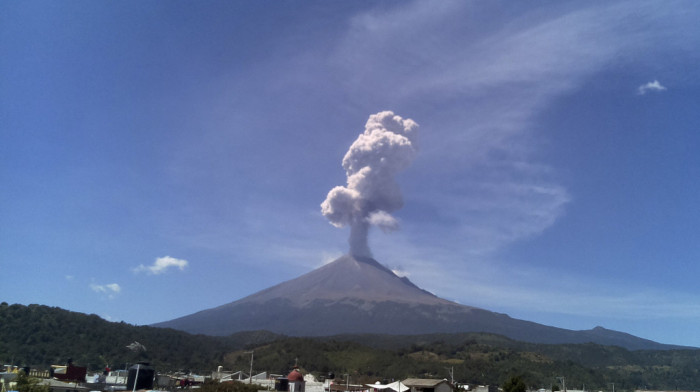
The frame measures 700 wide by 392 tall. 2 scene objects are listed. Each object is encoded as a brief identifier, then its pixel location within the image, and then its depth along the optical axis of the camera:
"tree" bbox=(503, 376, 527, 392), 58.78
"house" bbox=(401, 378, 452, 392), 62.84
